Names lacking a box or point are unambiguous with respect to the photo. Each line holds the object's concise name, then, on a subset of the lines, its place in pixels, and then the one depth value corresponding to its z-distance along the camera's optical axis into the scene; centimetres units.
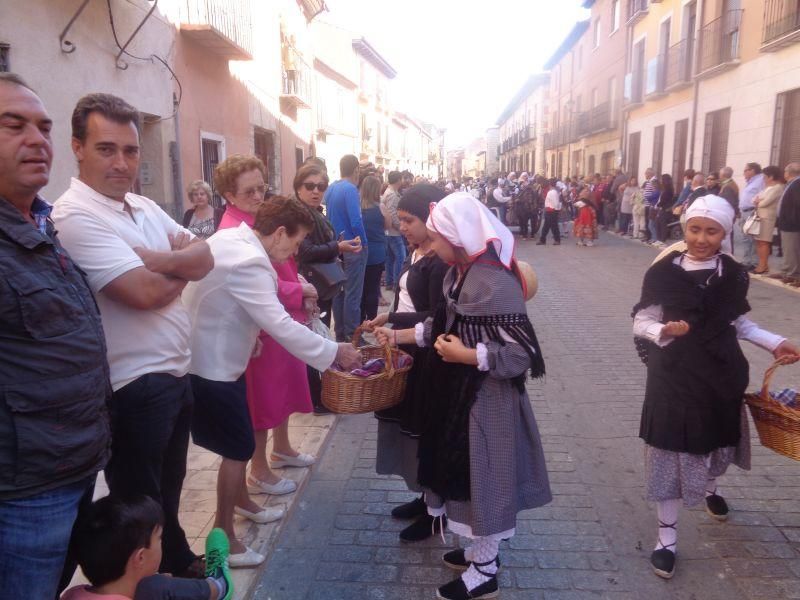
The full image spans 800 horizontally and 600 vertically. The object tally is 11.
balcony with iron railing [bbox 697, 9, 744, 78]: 1584
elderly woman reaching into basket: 286
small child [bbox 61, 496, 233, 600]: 199
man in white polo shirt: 214
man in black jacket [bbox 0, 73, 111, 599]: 161
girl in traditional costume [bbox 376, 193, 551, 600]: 265
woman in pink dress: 347
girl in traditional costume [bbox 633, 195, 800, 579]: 299
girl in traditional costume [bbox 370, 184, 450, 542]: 323
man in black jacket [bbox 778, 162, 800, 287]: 1000
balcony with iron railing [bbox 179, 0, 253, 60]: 955
